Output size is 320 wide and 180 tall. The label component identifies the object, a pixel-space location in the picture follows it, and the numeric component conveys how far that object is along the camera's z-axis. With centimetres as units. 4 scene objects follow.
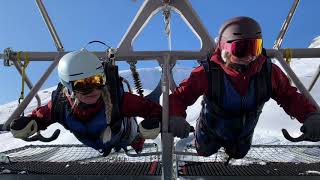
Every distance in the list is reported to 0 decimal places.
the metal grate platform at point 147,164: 314
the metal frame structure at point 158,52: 242
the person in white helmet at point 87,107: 209
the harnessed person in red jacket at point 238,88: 187
